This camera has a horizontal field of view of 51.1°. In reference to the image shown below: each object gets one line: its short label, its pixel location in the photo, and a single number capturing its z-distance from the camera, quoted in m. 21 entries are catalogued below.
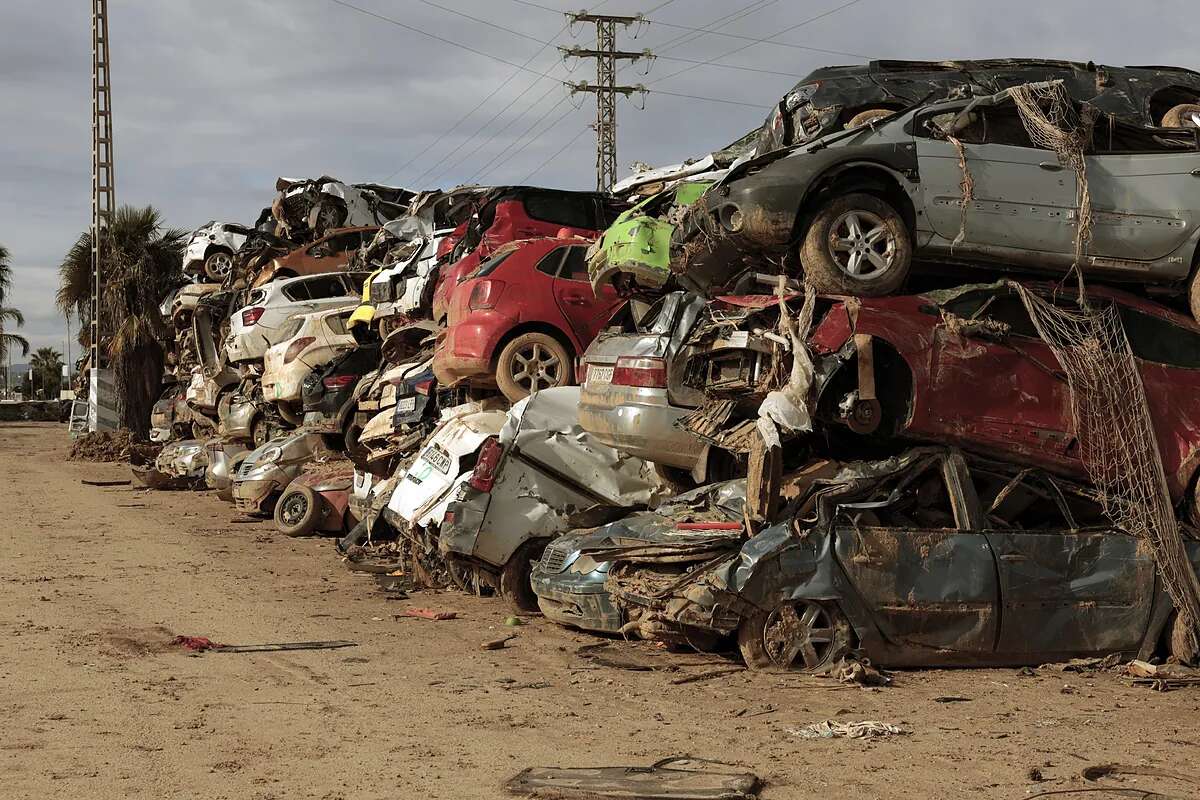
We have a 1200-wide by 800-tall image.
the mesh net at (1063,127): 9.96
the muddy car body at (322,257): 27.56
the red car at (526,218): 15.92
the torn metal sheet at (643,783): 5.39
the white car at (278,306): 24.27
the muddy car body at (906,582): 7.87
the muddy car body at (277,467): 17.94
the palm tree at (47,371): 99.00
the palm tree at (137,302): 37.41
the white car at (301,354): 19.91
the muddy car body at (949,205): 9.61
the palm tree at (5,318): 59.52
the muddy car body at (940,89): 11.98
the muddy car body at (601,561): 8.80
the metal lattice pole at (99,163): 38.09
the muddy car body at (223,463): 21.89
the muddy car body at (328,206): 31.19
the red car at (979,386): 8.56
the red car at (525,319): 13.12
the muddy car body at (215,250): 33.50
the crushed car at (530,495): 10.20
